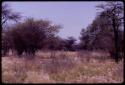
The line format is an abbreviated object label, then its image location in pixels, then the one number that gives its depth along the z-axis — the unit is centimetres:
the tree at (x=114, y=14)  1774
